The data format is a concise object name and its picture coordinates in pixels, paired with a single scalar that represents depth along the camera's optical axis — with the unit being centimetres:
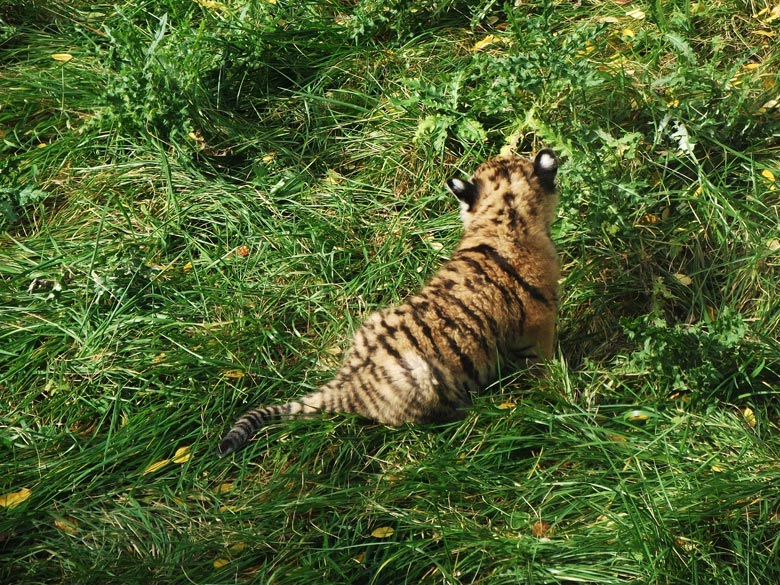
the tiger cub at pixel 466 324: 969
